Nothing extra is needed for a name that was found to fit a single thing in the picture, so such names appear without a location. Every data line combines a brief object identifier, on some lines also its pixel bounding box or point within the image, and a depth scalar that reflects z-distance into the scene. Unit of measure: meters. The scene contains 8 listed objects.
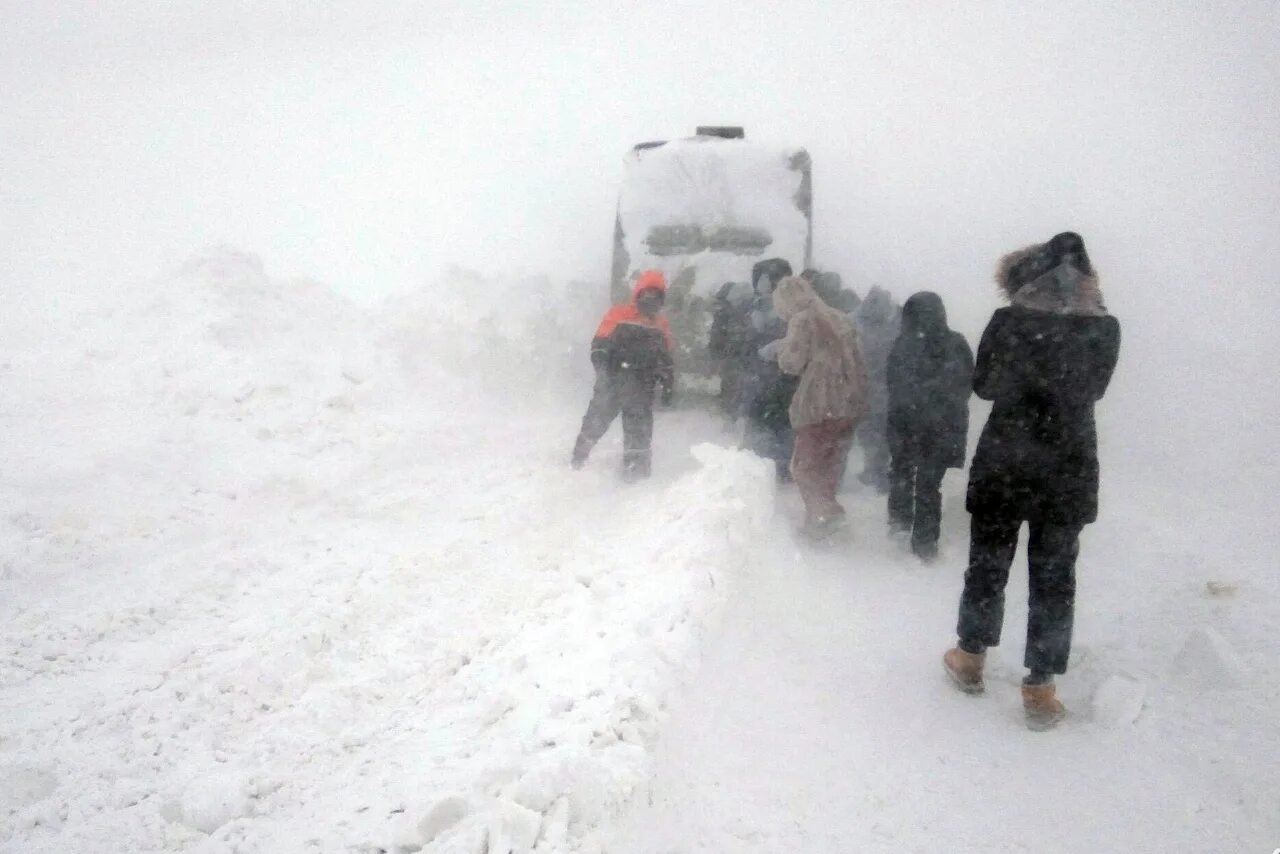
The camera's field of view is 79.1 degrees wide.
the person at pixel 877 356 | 6.19
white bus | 8.16
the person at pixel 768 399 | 5.75
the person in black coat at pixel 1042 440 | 3.22
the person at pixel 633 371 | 6.18
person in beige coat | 5.10
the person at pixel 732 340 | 6.55
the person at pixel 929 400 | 5.01
